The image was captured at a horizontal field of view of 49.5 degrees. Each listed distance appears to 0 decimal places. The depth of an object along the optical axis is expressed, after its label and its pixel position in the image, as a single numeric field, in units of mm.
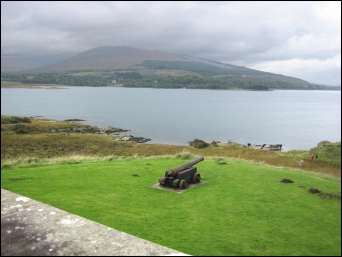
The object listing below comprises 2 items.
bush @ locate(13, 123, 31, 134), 60981
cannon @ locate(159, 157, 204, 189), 15914
